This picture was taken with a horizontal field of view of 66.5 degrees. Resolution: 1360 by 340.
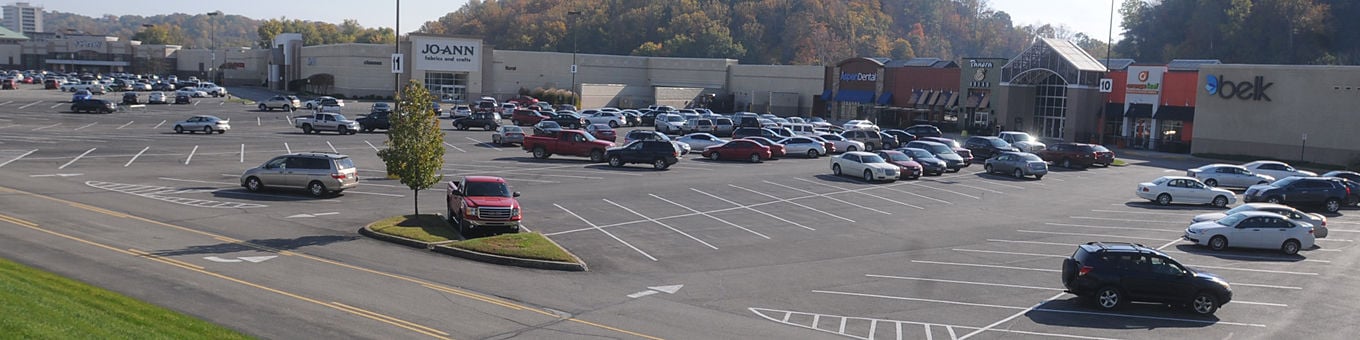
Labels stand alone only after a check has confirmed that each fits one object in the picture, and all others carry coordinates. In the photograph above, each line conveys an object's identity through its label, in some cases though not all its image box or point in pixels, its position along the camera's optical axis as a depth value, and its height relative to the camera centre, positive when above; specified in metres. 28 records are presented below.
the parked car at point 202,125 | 55.62 -2.97
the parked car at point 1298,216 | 28.03 -2.61
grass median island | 23.00 -3.67
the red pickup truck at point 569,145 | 45.59 -2.59
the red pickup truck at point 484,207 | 25.25 -3.05
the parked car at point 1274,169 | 42.97 -2.11
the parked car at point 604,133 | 53.75 -2.35
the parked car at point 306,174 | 31.44 -3.05
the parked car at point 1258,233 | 26.39 -2.94
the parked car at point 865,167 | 40.62 -2.65
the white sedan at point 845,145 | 53.00 -2.33
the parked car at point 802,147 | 50.69 -2.43
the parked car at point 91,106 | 70.00 -2.79
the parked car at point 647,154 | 43.00 -2.68
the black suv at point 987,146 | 51.25 -2.04
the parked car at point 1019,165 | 44.09 -2.49
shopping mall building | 54.78 +0.76
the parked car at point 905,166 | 42.00 -2.59
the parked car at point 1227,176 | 41.28 -2.41
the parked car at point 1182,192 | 35.94 -2.71
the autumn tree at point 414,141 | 26.56 -1.57
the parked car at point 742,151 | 48.00 -2.63
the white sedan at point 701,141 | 51.25 -2.39
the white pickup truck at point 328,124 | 58.47 -2.74
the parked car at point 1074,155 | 49.19 -2.17
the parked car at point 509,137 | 52.53 -2.68
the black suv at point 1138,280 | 19.25 -3.15
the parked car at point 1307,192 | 34.91 -2.46
